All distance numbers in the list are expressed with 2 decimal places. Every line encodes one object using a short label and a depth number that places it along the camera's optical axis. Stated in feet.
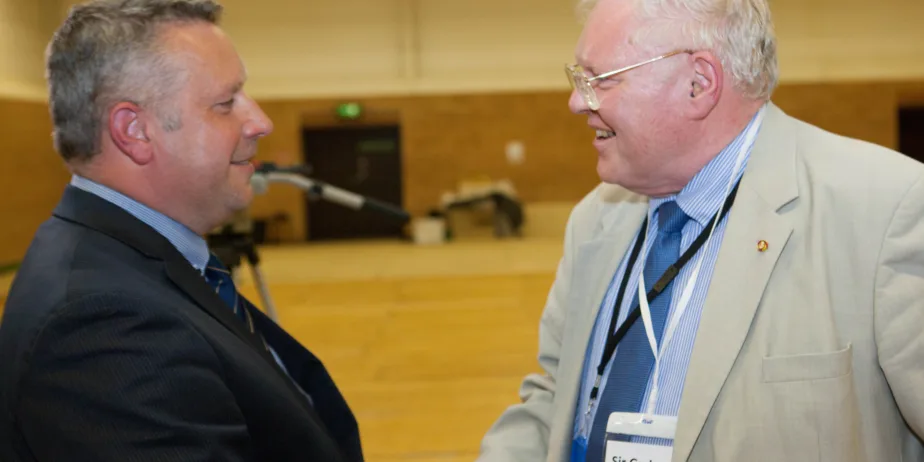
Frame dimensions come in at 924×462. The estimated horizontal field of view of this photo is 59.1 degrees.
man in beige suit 4.41
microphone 9.99
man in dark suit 3.87
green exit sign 42.27
